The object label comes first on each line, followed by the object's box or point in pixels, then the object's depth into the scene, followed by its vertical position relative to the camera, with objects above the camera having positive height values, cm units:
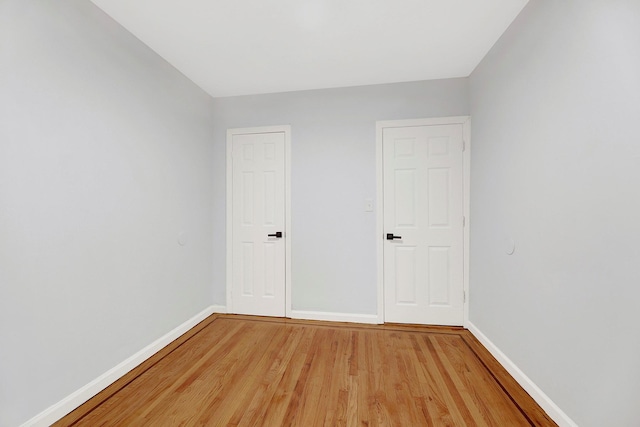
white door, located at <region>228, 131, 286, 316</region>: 310 -15
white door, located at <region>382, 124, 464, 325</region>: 281 -14
